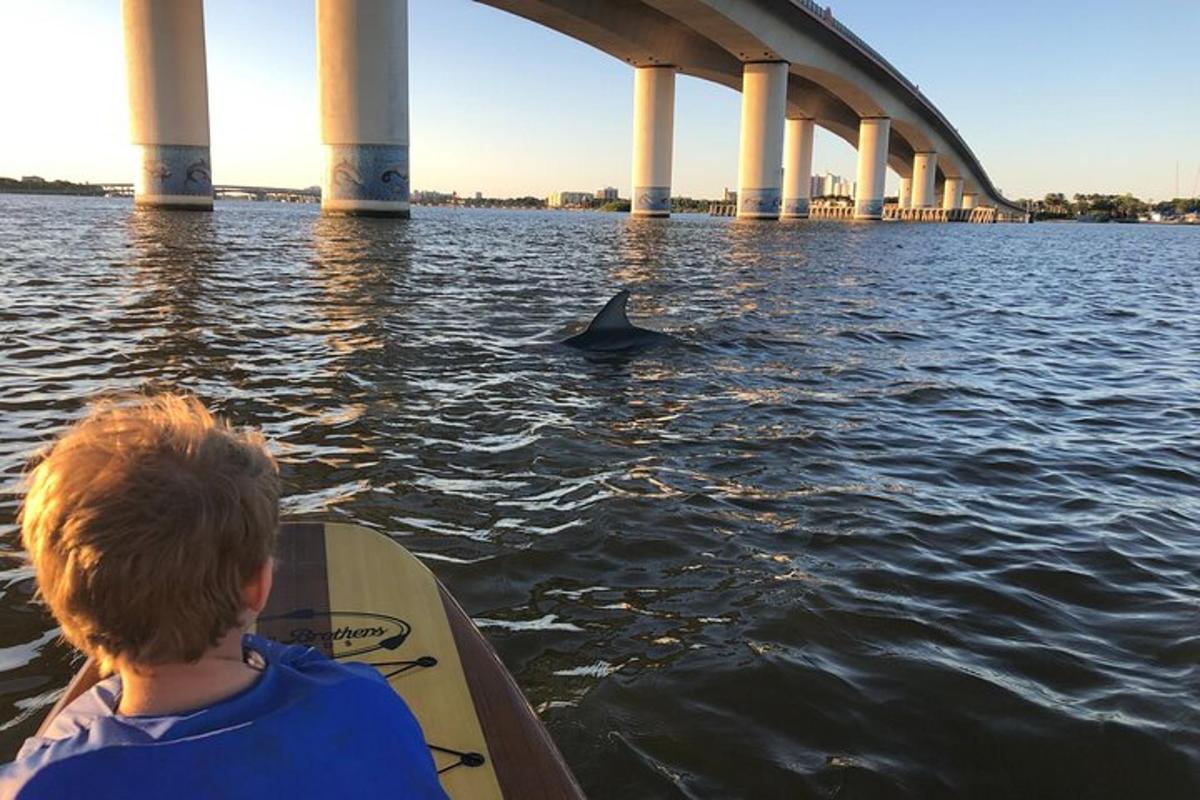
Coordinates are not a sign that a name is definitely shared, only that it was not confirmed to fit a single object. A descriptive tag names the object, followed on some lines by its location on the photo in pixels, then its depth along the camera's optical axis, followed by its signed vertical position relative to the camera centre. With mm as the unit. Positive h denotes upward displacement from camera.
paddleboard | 2496 -1406
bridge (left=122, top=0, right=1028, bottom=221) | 40250 +9843
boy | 1277 -629
